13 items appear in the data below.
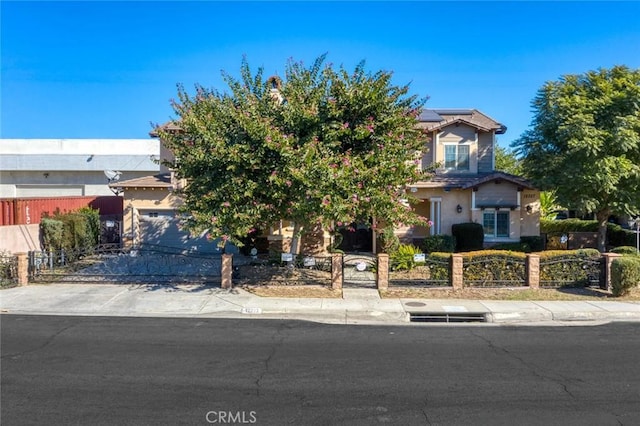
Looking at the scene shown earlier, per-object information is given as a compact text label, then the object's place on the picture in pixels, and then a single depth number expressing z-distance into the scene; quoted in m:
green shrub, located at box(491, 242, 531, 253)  19.30
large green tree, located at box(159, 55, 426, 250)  10.93
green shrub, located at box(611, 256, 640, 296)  11.84
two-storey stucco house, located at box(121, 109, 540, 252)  19.91
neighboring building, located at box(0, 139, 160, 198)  35.06
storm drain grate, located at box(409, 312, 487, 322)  10.38
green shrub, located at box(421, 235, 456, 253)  18.78
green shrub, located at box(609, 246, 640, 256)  16.09
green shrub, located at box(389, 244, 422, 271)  15.23
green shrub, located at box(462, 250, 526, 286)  13.36
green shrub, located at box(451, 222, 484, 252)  19.69
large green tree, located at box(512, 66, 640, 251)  16.22
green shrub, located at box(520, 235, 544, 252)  20.50
